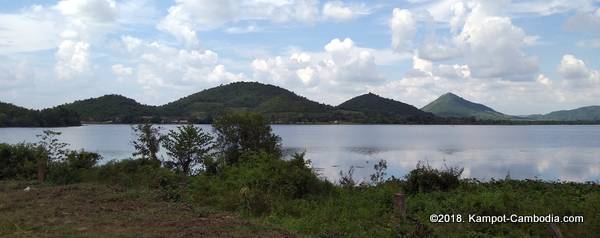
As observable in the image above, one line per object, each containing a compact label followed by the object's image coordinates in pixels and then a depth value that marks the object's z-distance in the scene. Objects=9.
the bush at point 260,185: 13.81
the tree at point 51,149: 20.41
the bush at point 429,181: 15.75
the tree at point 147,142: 23.72
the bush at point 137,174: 17.09
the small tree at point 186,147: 22.42
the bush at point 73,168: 18.78
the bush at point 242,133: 26.84
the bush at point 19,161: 19.89
